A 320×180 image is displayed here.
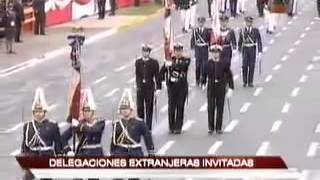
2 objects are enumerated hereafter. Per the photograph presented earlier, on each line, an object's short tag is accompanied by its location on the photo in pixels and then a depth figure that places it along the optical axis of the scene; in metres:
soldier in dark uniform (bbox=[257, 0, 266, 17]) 54.12
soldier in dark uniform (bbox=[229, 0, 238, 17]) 54.18
